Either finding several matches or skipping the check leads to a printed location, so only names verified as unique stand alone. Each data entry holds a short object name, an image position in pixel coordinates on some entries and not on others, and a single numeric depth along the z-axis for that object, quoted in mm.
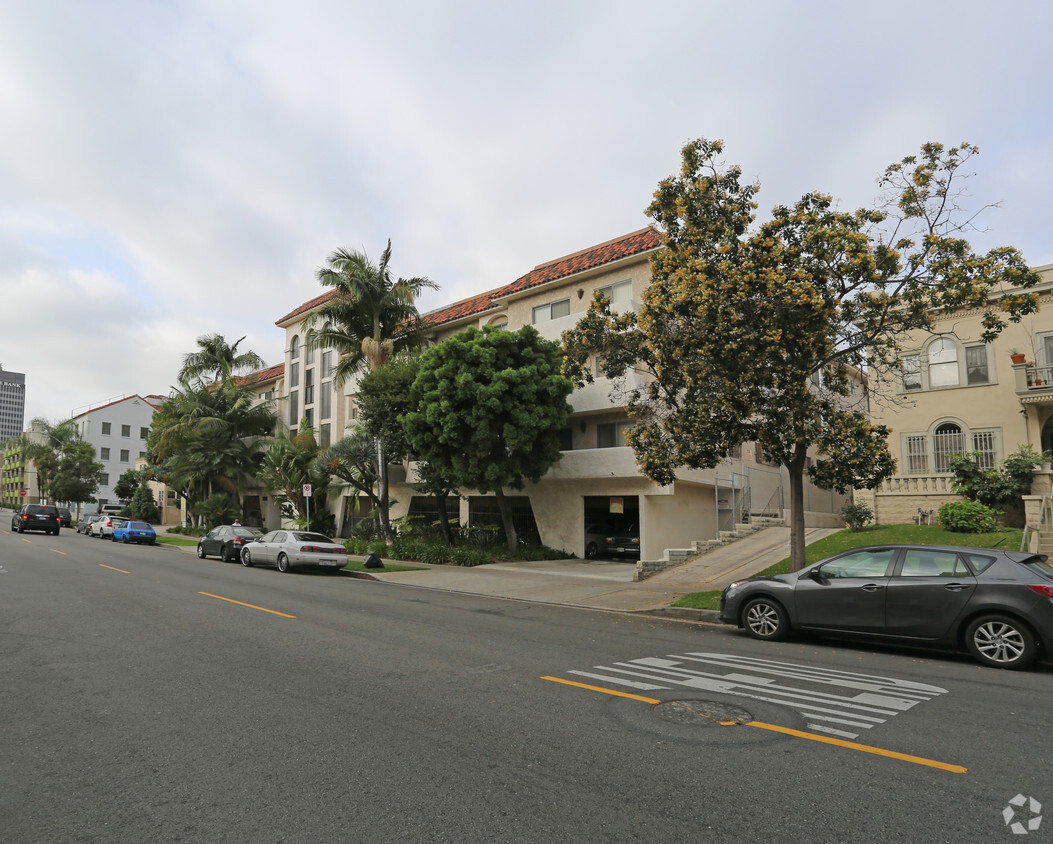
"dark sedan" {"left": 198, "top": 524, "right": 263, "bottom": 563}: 23688
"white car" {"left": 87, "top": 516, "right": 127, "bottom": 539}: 37094
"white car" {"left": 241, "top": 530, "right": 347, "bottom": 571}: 20047
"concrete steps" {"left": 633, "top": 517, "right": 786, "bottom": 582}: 17766
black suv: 38375
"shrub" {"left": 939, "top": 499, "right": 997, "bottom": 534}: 17172
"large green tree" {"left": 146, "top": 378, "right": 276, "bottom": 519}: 38219
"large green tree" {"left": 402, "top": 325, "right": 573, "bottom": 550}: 20828
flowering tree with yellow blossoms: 11859
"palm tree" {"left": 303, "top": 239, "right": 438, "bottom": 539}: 25391
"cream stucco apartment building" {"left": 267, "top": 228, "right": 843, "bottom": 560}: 23141
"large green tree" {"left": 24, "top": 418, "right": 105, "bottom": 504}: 69375
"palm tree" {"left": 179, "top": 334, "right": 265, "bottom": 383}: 41438
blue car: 34969
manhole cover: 5566
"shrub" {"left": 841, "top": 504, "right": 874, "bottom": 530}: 20609
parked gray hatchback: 8031
